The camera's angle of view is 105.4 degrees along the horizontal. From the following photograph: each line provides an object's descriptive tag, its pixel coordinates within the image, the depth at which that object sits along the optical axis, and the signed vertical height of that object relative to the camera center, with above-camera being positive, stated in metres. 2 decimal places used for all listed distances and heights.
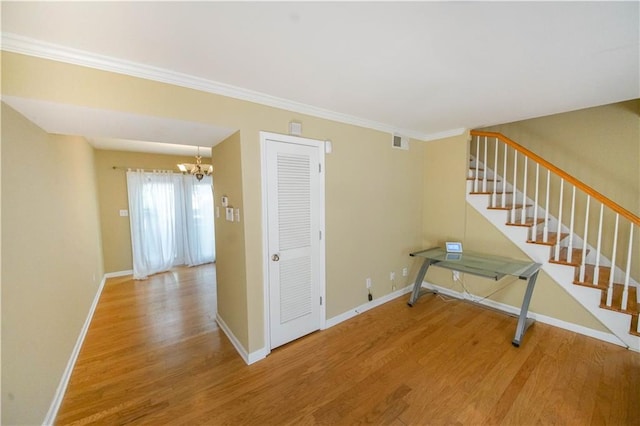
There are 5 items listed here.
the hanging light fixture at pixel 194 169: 4.30 +0.55
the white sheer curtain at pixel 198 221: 5.43 -0.51
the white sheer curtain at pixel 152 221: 4.75 -0.44
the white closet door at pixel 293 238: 2.38 -0.42
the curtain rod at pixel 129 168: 4.67 +0.61
